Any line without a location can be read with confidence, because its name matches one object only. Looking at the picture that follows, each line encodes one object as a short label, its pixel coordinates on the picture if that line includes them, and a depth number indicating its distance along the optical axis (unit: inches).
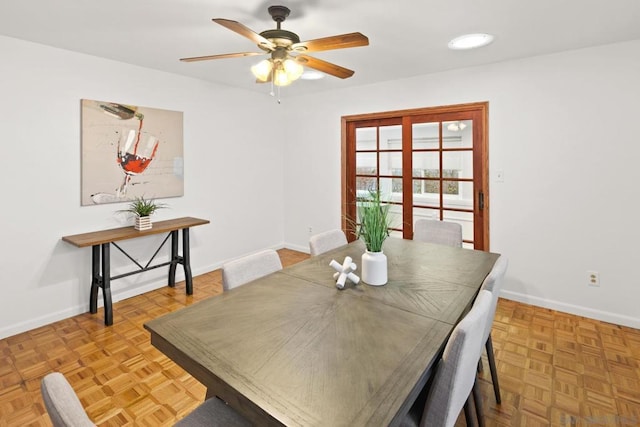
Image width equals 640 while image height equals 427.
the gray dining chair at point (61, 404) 27.0
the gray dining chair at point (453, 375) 40.4
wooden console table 108.7
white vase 66.2
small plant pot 121.0
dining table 34.9
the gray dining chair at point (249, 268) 67.6
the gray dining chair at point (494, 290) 57.1
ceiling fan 70.3
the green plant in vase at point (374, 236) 65.9
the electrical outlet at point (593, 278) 111.7
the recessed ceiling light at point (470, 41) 99.0
